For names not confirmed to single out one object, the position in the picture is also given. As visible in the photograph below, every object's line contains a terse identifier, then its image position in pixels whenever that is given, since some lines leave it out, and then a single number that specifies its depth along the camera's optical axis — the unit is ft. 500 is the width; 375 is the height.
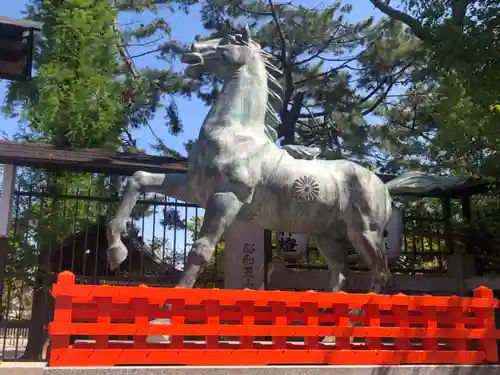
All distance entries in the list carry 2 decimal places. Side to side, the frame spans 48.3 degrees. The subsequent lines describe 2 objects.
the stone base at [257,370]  10.23
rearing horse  13.58
